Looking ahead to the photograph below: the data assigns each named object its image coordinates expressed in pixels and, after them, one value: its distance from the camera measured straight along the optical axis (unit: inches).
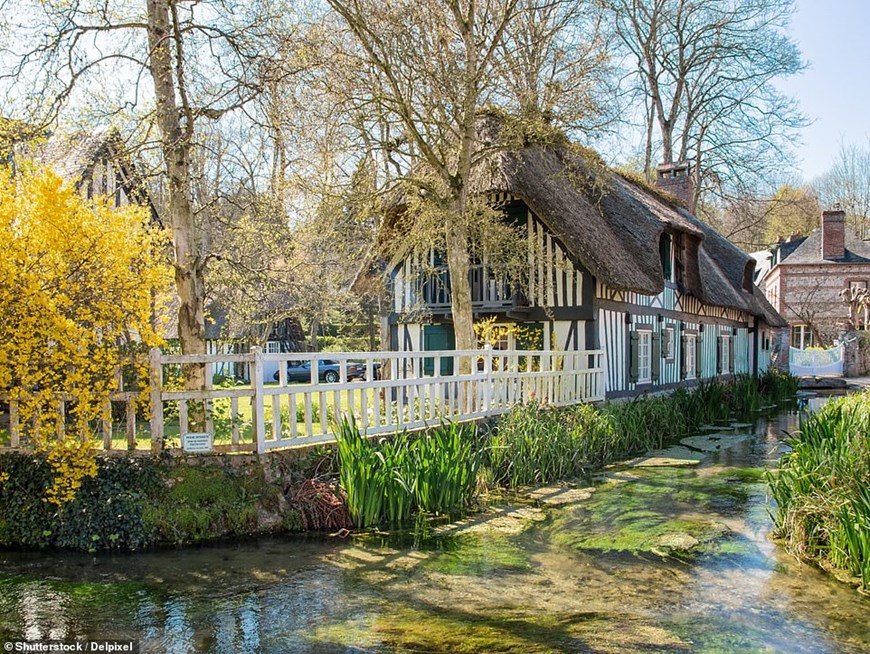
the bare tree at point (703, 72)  1046.4
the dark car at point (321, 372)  1157.7
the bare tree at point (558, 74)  471.5
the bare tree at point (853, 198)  1754.4
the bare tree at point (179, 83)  348.2
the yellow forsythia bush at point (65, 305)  267.0
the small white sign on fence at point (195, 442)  297.3
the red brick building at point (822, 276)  1499.8
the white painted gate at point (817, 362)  1298.0
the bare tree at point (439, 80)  444.8
